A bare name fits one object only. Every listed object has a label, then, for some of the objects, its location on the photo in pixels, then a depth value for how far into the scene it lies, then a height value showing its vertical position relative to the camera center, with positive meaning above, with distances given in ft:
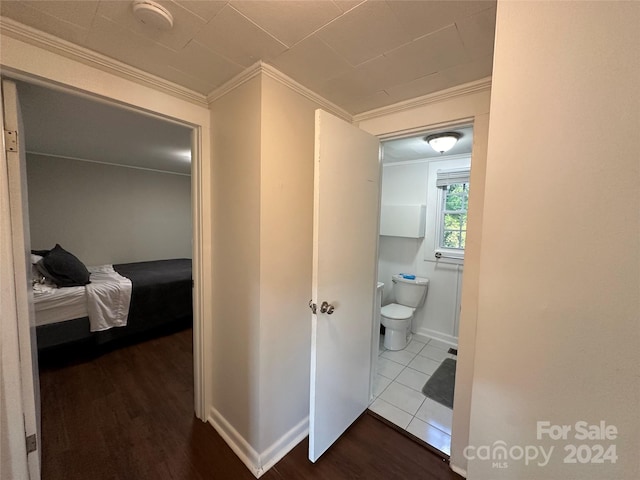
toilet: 8.82 -3.14
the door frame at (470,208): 4.42 +0.29
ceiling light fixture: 6.91 +2.44
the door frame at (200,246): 5.30 -0.55
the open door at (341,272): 4.31 -0.94
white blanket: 8.28 -2.86
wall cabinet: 9.81 +0.22
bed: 7.56 -3.01
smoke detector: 2.92 +2.54
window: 9.36 +0.57
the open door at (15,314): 3.18 -1.33
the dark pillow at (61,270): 8.28 -1.76
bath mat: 6.58 -4.55
